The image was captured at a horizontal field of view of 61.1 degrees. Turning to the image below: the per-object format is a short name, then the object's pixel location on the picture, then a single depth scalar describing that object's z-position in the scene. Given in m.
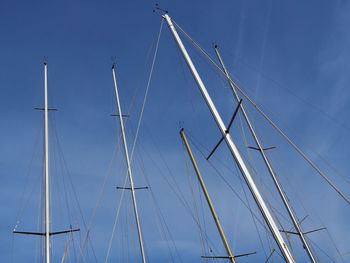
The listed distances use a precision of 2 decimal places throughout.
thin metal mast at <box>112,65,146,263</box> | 25.18
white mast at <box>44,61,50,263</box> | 23.20
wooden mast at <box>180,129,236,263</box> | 19.06
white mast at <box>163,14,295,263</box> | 9.23
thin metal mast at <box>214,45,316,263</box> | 22.99
